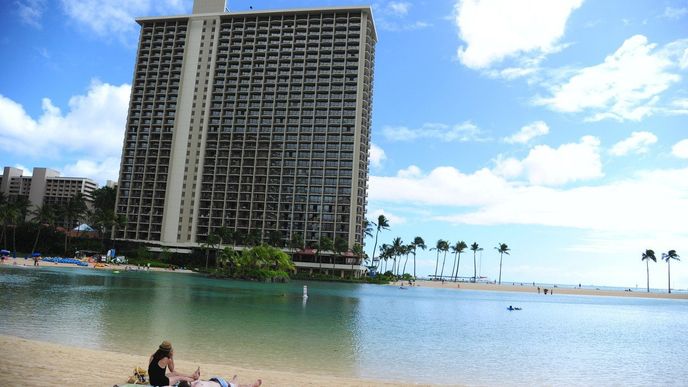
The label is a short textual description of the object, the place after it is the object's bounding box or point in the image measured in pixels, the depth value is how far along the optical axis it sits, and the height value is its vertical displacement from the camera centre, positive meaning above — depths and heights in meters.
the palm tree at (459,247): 181.88 +7.16
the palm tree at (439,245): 181.50 +7.57
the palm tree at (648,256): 156.88 +6.86
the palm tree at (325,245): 124.81 +3.54
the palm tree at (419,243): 176.50 +7.54
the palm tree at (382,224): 153.62 +12.27
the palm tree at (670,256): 154.12 +7.16
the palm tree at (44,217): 119.13 +6.41
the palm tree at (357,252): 128.50 +2.18
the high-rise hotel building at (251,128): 135.88 +37.55
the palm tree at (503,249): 189.88 +7.74
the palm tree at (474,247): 188.25 +7.78
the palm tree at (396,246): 169.48 +5.75
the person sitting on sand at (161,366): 10.64 -2.67
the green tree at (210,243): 126.42 +2.28
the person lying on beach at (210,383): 9.96 -2.83
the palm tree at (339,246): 125.31 +3.33
